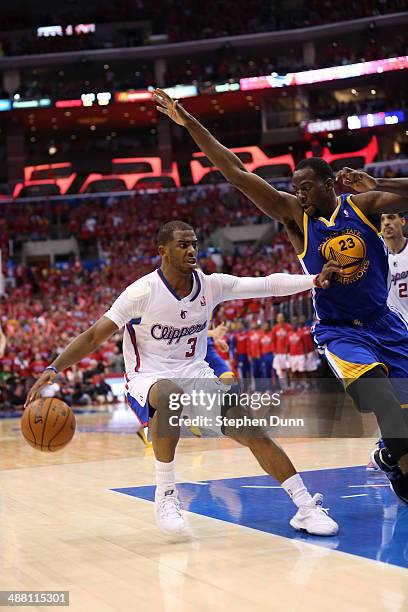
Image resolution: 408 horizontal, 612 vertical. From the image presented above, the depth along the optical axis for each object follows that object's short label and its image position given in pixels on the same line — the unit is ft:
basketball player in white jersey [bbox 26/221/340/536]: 16.17
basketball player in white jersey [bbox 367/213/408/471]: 23.16
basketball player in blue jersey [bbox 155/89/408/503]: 15.40
